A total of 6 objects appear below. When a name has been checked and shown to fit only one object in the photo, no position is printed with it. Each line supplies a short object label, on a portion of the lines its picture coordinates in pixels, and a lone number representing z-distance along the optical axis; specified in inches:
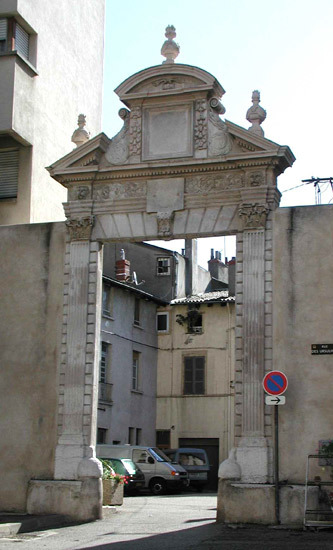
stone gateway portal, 663.8
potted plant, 751.1
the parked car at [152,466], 1177.4
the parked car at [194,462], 1339.8
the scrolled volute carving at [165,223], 701.6
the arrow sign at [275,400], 619.5
